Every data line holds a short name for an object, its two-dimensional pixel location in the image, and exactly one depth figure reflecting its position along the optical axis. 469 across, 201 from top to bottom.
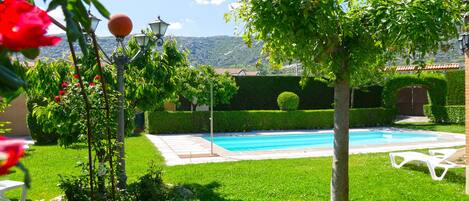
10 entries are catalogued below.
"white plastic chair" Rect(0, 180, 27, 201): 5.10
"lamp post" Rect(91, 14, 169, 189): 4.67
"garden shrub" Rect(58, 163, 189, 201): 5.47
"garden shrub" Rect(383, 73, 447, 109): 20.81
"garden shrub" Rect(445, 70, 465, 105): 20.56
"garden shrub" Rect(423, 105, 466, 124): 19.81
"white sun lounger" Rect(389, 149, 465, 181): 7.68
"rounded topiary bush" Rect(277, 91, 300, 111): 20.22
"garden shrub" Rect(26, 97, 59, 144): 14.47
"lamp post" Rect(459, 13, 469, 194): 6.06
